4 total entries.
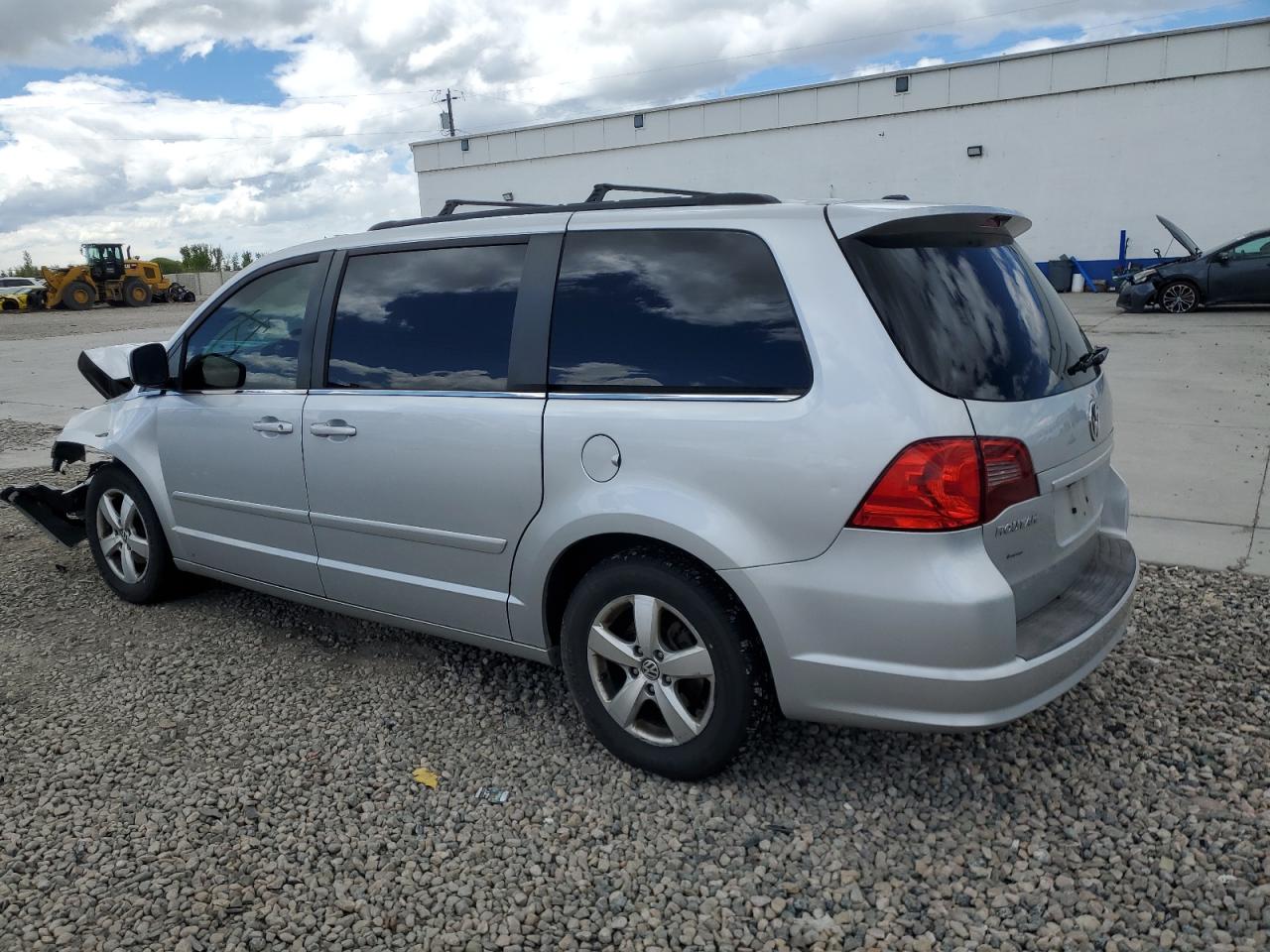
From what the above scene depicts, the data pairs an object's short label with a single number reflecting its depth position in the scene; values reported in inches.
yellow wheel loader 1446.9
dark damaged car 638.5
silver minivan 98.7
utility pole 2132.1
